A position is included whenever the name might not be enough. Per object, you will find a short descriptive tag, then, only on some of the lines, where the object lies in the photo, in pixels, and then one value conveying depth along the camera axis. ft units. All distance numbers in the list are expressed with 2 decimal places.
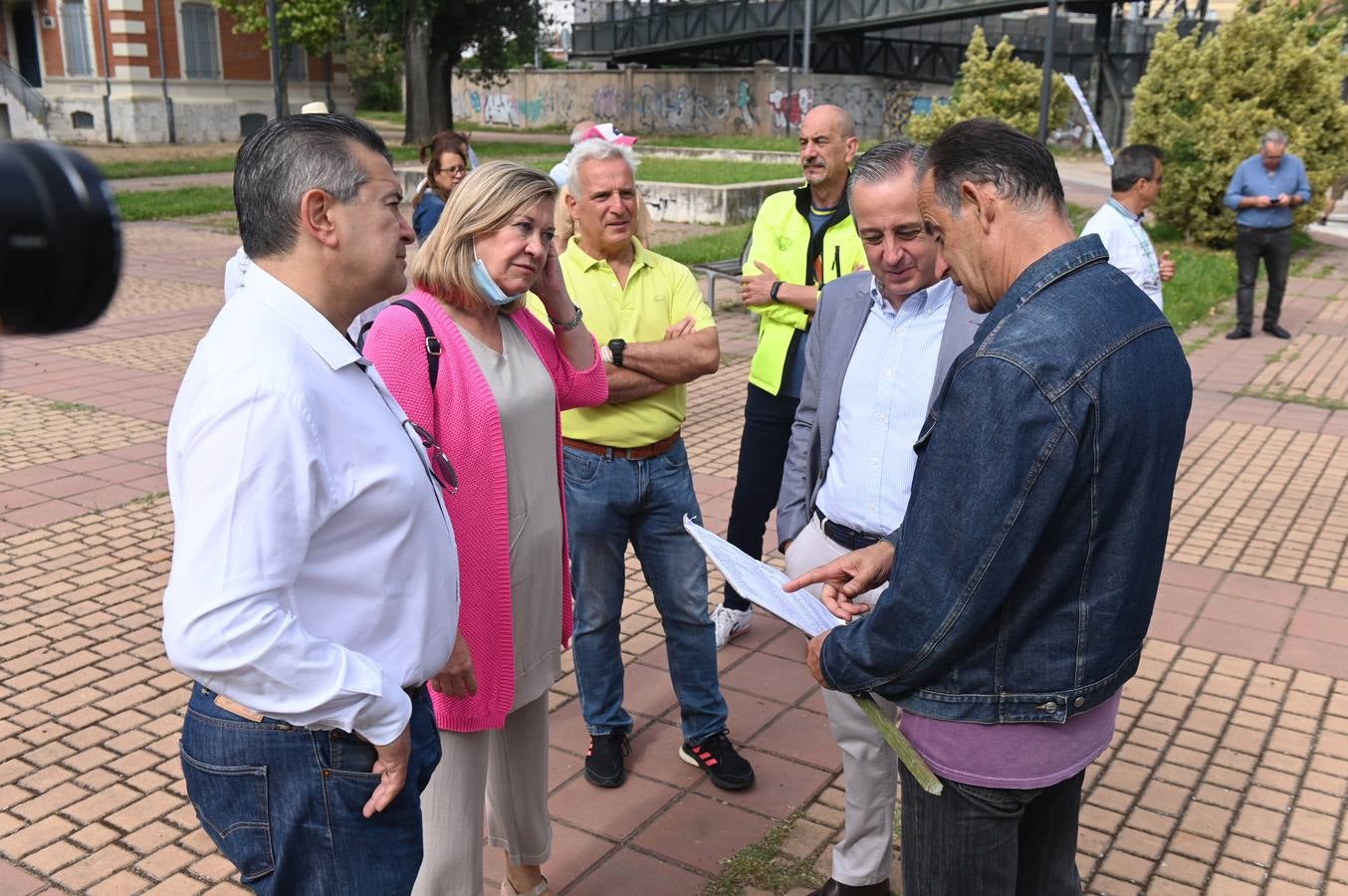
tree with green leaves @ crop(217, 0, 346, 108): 84.69
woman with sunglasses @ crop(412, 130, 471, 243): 23.62
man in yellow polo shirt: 12.17
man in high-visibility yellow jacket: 14.83
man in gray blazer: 9.97
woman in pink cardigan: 8.95
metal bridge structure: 123.24
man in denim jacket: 6.01
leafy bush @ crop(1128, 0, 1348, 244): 50.52
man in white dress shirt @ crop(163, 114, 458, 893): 5.83
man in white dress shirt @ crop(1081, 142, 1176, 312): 21.99
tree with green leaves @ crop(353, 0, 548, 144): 102.83
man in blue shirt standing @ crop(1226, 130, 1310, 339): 38.17
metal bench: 34.39
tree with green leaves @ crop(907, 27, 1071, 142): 62.54
